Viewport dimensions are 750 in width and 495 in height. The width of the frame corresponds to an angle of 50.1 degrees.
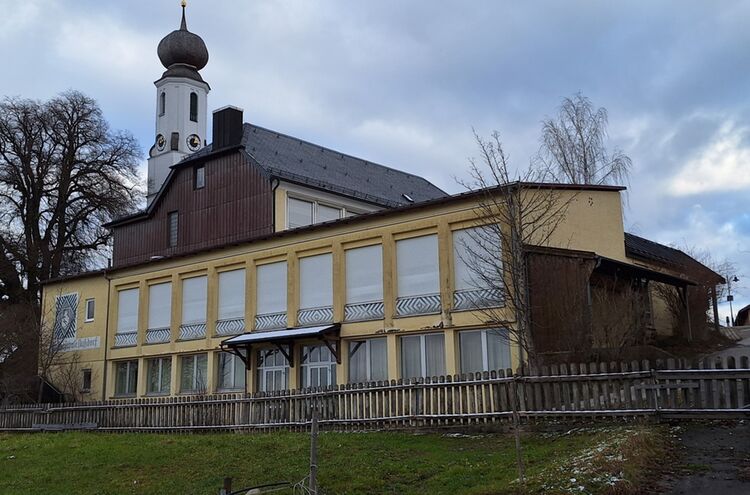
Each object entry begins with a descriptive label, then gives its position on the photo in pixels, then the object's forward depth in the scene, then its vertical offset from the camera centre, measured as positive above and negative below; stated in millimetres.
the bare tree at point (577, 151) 40281 +11748
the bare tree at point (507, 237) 17875 +3816
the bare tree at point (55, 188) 43219 +11569
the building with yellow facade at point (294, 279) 23109 +3793
